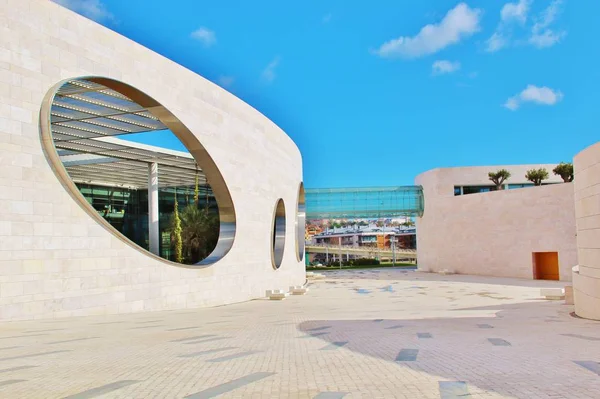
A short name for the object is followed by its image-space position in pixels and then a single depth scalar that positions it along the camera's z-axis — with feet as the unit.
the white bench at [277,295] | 69.65
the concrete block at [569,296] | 59.31
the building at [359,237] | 342.03
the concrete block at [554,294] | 67.82
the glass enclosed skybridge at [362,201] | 148.97
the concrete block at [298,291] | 81.00
